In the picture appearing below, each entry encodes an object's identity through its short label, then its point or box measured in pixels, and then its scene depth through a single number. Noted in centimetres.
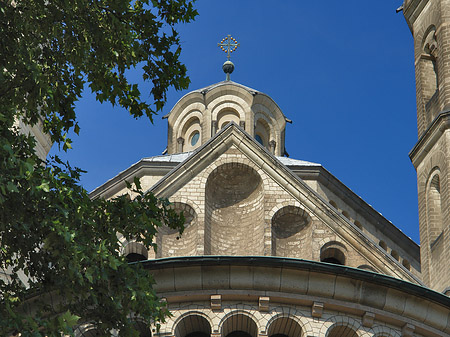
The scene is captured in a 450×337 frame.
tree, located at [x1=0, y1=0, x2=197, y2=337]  1723
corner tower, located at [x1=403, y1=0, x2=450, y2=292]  3522
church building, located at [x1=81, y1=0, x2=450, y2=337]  2277
